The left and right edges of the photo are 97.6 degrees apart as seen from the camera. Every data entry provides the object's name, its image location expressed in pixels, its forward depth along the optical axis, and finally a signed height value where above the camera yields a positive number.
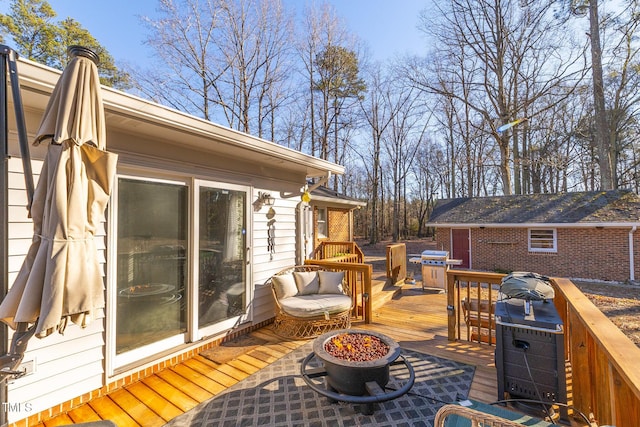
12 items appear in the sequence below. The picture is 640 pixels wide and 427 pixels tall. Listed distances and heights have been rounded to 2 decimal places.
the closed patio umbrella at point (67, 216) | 1.43 +0.03
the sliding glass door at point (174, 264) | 2.92 -0.52
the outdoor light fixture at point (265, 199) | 4.36 +0.34
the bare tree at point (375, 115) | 16.56 +6.54
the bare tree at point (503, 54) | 11.02 +6.94
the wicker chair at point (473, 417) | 1.12 -0.86
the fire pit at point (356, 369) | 2.18 -1.26
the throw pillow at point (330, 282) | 4.39 -0.99
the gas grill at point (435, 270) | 7.29 -1.36
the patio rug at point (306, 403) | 2.31 -1.66
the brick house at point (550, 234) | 9.59 -0.62
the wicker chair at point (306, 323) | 3.88 -1.48
